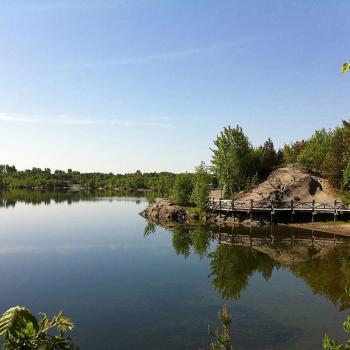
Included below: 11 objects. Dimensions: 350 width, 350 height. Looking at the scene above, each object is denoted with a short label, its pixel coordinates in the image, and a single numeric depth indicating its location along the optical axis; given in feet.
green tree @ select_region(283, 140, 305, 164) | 264.93
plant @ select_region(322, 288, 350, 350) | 24.83
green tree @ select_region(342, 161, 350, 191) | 192.68
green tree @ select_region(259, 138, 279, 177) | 246.27
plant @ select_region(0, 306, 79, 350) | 14.30
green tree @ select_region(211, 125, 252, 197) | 237.25
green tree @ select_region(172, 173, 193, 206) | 243.19
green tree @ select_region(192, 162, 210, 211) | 220.43
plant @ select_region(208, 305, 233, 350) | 25.88
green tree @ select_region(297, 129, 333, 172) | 230.27
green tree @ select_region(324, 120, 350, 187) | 201.05
